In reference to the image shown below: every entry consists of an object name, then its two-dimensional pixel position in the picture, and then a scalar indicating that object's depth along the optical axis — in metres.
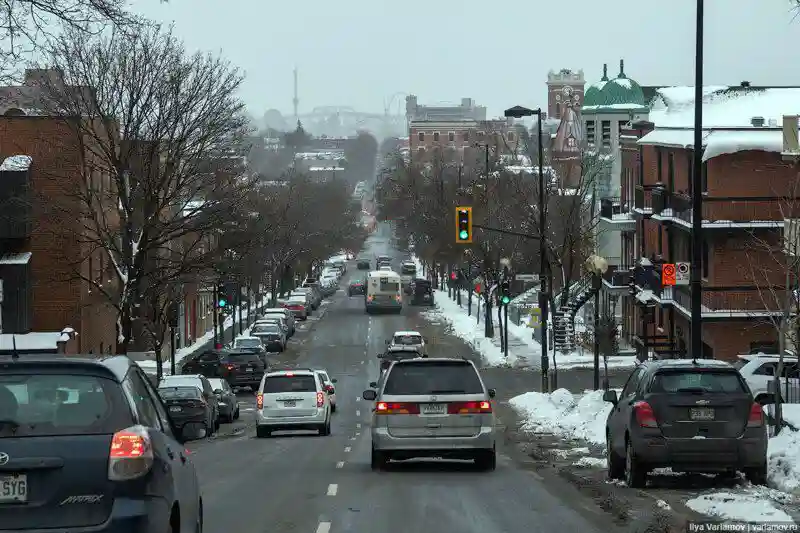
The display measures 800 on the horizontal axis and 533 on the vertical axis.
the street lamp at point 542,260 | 45.84
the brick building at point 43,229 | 44.85
